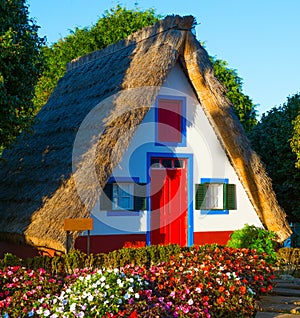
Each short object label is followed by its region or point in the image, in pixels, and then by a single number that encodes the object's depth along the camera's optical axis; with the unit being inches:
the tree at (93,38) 1114.7
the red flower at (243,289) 310.1
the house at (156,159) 524.7
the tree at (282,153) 696.4
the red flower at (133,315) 250.2
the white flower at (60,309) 259.1
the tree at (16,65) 435.2
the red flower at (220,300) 297.8
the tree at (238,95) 1052.5
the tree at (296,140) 619.5
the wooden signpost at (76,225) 444.1
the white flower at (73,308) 253.8
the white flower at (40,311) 262.8
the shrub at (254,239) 541.3
